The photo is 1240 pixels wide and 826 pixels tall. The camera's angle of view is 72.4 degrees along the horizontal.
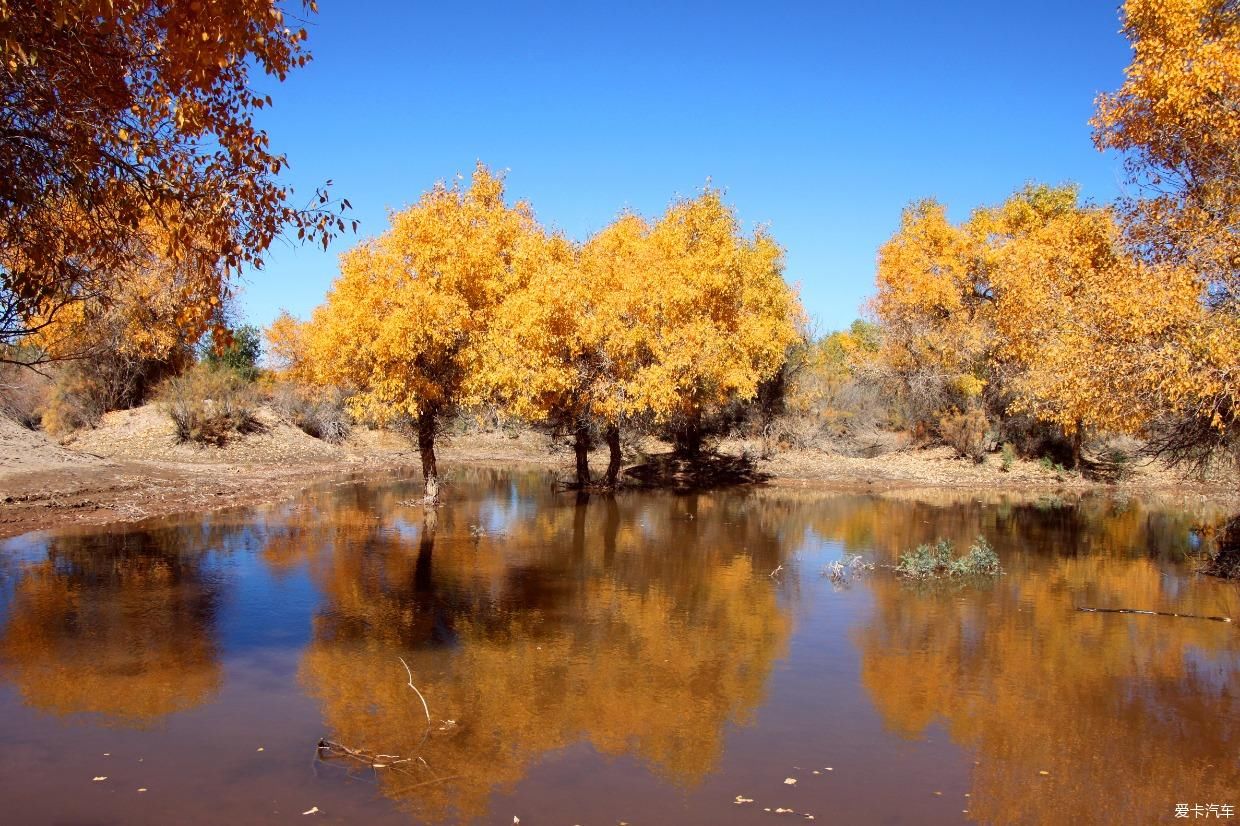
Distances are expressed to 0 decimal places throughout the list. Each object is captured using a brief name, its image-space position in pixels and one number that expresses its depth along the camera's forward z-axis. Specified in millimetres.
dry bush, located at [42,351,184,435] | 33781
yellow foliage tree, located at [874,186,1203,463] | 13500
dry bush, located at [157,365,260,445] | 31812
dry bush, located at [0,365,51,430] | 33562
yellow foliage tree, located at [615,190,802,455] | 25281
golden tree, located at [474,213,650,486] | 22406
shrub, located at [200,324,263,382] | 37831
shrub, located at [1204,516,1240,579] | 16078
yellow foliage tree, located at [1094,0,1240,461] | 12805
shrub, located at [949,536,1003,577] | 15891
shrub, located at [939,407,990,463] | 36719
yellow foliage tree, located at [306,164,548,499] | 20672
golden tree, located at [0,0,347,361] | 6824
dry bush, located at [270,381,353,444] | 40062
